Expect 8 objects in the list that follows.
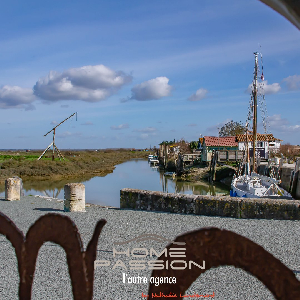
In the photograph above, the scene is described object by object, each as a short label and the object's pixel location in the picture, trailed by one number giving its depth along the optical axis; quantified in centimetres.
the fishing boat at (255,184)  1816
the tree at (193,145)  7110
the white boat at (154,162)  7396
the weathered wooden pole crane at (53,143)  4282
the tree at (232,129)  6235
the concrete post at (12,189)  1291
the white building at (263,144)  4488
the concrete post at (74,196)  1000
